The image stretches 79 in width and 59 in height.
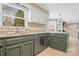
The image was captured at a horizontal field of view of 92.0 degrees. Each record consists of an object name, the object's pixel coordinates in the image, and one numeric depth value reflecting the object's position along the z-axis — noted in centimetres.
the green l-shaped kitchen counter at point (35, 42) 176
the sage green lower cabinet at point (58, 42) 196
